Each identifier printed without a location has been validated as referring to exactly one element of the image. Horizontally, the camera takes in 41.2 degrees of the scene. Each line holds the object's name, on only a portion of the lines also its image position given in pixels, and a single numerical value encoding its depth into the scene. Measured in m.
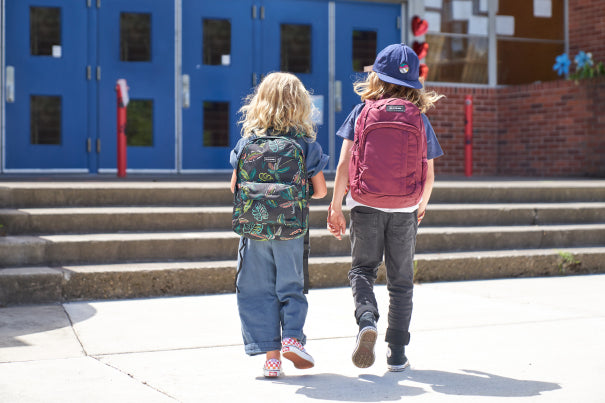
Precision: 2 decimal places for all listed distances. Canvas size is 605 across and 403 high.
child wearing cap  3.81
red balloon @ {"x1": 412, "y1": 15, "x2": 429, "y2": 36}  11.27
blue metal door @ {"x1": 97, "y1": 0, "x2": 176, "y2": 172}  9.93
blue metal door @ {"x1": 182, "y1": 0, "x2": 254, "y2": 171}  10.34
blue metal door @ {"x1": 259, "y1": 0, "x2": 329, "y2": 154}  10.70
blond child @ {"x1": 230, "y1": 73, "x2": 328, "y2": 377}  3.73
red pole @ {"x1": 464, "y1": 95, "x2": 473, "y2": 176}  11.13
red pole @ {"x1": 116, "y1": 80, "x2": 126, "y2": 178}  8.76
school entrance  9.66
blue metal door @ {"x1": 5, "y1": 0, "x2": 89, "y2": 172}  9.55
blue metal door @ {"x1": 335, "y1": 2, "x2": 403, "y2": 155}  11.05
